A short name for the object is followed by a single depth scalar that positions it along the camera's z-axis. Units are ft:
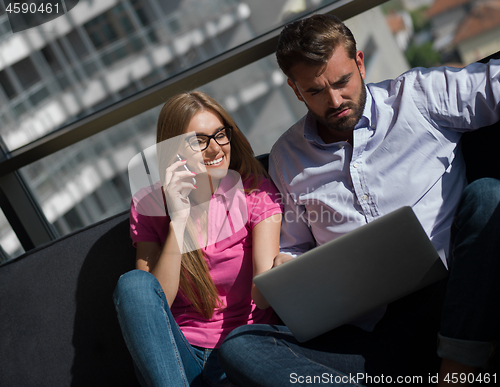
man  11.02
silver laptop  11.11
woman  12.13
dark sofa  12.62
